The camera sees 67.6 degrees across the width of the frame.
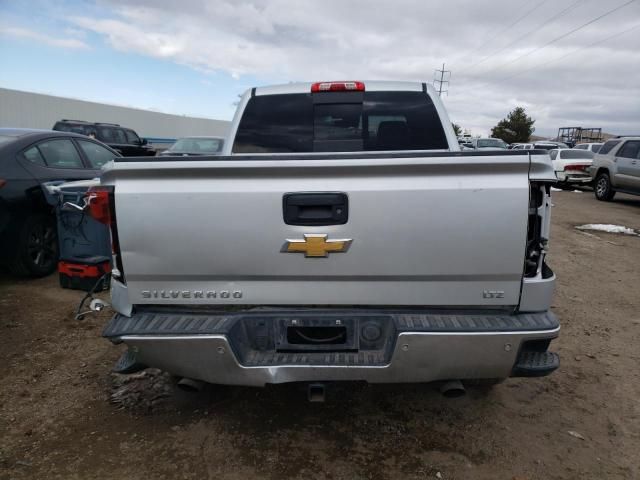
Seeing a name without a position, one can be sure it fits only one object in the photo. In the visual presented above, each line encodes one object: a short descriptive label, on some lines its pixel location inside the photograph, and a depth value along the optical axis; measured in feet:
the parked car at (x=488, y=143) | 81.52
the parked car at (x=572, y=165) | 61.26
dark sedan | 17.63
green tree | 214.48
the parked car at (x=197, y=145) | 48.19
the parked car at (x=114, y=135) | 50.63
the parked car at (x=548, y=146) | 79.93
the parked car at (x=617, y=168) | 45.01
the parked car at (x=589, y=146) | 59.55
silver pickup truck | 7.53
